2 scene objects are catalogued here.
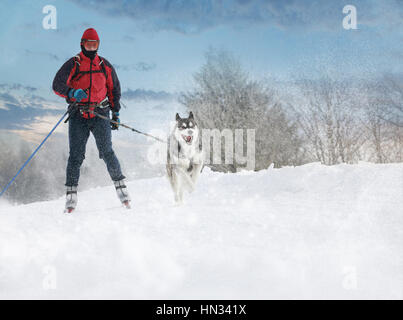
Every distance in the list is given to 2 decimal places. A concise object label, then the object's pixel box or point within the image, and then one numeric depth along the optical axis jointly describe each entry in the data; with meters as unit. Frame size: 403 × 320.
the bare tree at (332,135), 10.99
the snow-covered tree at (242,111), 14.09
